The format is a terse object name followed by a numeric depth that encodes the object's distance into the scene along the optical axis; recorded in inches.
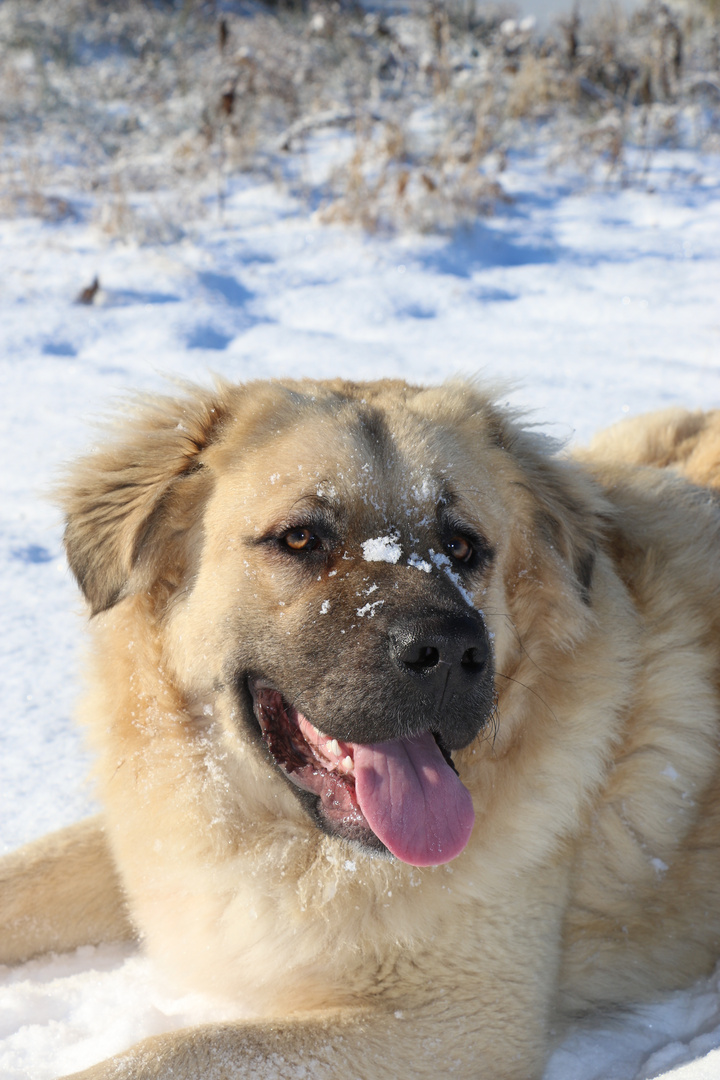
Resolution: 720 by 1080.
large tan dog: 81.0
